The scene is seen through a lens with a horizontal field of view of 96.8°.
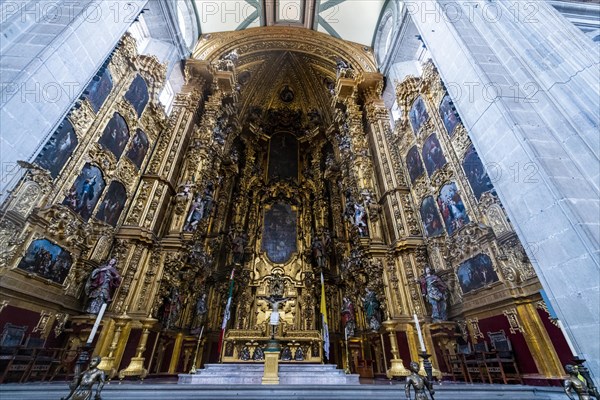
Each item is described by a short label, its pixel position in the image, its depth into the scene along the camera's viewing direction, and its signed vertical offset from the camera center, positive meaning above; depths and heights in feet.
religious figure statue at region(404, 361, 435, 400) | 8.68 -0.57
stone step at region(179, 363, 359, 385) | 20.15 -0.77
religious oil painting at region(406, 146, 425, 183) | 33.31 +22.15
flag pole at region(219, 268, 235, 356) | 31.45 +5.72
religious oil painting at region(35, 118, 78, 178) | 19.86 +14.37
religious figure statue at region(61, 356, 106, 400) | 8.25 -0.50
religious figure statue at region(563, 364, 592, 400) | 8.05 -0.54
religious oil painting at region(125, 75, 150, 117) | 31.09 +27.80
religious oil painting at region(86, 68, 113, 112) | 25.25 +23.05
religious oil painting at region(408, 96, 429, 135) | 33.42 +27.80
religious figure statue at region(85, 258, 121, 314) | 22.57 +5.76
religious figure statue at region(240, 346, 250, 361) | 27.45 +0.89
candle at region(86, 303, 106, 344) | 10.78 +1.49
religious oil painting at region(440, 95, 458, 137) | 27.78 +22.96
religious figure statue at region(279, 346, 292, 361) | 27.84 +0.92
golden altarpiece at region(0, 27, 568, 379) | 19.98 +13.38
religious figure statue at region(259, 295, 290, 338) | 41.07 +8.80
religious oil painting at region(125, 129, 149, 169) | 31.12 +22.16
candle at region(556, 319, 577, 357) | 9.64 +0.80
